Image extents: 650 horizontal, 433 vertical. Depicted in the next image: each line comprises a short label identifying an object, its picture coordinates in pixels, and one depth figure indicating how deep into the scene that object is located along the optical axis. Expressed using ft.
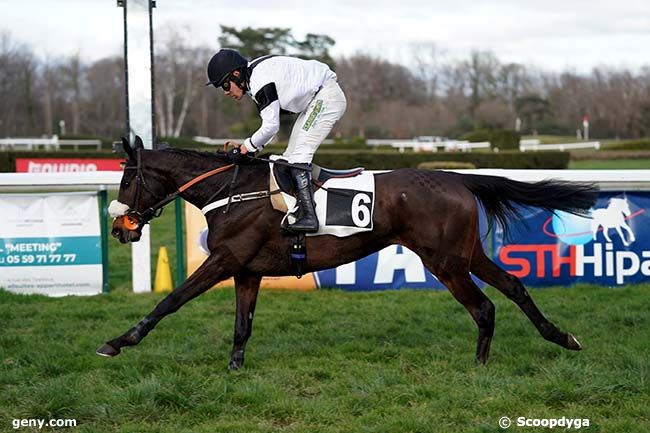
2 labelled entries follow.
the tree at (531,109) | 221.05
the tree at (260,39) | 177.06
